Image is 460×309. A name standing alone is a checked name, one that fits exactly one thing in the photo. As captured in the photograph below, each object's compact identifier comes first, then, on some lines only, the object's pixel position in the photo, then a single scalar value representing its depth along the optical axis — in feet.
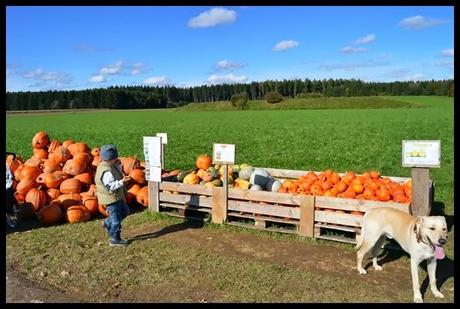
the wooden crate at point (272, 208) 22.75
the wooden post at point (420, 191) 20.99
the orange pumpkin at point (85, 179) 31.63
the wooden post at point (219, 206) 26.12
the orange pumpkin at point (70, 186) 30.48
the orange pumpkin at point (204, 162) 32.71
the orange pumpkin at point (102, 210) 28.71
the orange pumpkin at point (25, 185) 30.22
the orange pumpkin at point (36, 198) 28.73
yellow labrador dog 15.98
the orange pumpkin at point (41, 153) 36.40
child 23.06
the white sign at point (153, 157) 27.14
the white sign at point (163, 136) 28.78
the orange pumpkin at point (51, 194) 29.65
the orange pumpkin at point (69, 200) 28.76
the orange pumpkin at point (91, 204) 28.91
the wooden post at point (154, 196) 28.60
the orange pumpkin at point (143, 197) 30.45
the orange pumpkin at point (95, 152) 35.53
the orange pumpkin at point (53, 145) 36.73
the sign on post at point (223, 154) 26.17
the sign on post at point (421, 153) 20.41
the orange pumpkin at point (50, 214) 27.53
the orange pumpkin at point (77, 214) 27.61
